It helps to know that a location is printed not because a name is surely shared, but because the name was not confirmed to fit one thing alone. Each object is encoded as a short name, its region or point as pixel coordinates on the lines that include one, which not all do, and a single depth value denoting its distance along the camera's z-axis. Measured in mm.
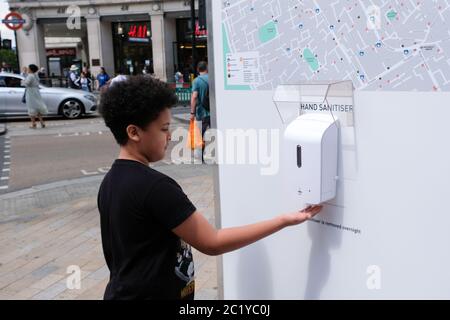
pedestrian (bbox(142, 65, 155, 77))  30656
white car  15914
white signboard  1758
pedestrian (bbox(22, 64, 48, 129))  14047
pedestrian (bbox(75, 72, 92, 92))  23250
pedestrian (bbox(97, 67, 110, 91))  22639
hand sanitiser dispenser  1942
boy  1756
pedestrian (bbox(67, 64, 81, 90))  23500
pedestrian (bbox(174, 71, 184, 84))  25328
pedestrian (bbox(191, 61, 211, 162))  8320
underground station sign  20500
